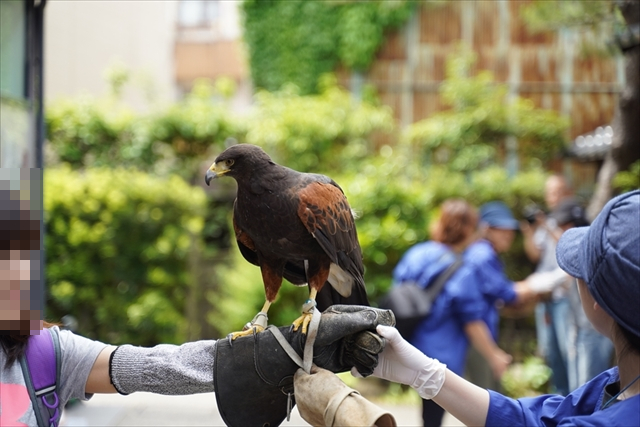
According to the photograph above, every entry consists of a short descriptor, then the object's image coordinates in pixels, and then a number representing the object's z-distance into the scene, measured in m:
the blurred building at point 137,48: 12.26
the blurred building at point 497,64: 11.13
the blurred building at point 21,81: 3.87
